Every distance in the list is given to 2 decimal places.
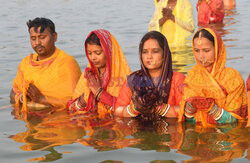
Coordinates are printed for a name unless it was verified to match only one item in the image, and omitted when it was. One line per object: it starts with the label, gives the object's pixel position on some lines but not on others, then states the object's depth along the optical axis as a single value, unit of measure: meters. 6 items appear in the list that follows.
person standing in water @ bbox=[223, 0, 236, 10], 20.13
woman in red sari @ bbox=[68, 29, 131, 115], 6.07
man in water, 6.77
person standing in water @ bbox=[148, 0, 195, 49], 9.69
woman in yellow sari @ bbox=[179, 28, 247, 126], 5.32
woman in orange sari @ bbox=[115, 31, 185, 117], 5.42
